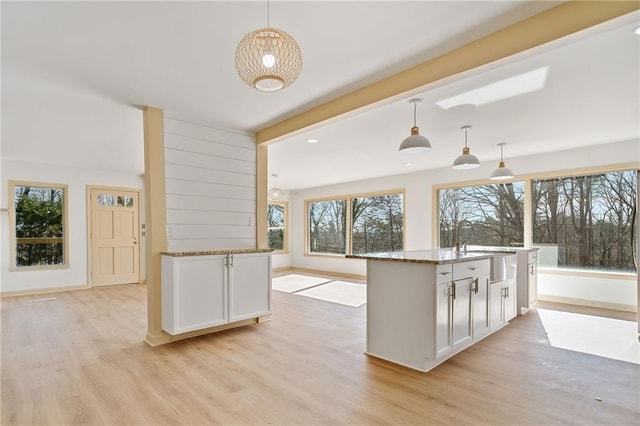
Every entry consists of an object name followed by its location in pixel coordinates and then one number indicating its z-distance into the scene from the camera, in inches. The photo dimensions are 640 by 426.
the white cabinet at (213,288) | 136.0
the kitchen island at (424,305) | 109.7
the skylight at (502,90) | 113.0
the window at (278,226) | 394.0
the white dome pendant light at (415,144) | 127.8
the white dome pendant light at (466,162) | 158.1
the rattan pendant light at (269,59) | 71.2
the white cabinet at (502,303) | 146.8
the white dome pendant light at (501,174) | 185.0
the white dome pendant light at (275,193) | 301.0
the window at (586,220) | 200.4
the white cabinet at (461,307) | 111.7
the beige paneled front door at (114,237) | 277.0
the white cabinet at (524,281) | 186.9
